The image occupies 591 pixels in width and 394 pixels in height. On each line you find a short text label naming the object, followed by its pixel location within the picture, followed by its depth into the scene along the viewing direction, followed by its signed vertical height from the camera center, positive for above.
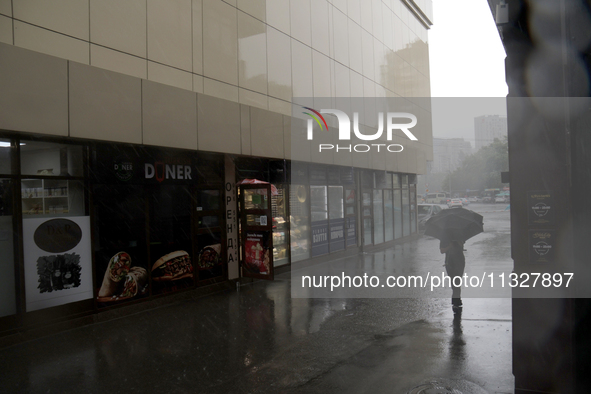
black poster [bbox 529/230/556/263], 3.96 -0.54
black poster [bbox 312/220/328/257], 14.23 -1.51
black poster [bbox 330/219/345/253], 15.26 -1.52
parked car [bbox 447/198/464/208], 26.65 -0.73
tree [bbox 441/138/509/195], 26.56 +1.11
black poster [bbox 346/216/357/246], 16.33 -1.49
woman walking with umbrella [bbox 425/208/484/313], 7.82 -0.81
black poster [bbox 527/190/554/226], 3.96 -0.19
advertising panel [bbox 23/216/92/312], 6.95 -1.03
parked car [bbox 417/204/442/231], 24.18 -1.23
